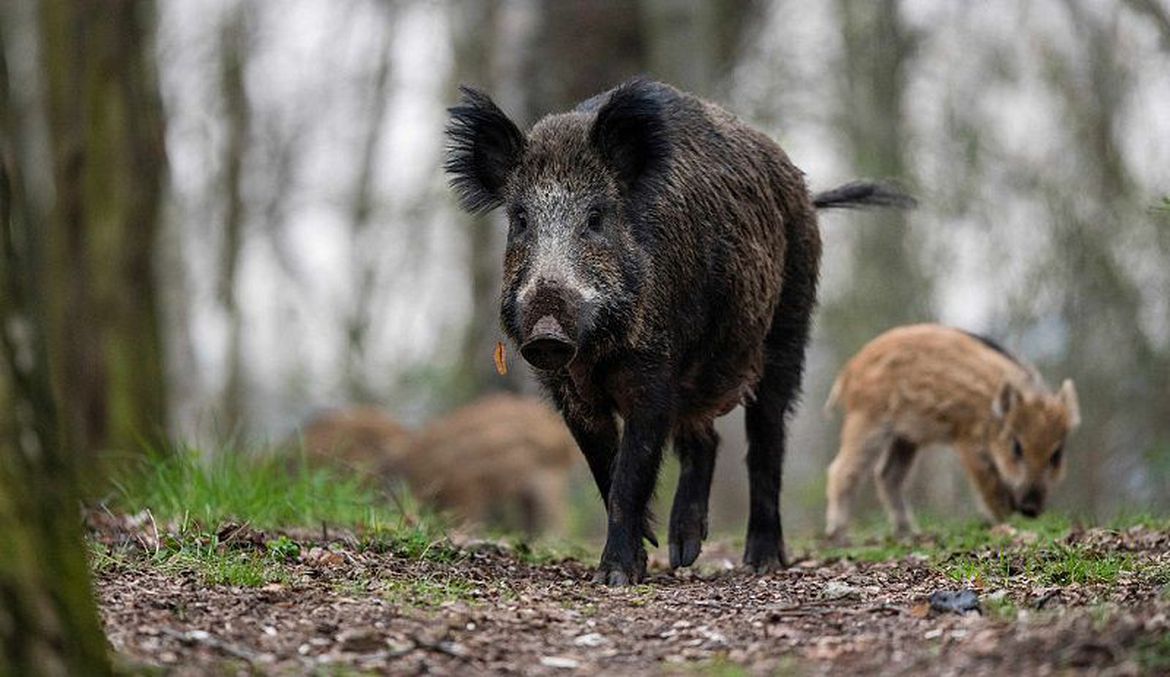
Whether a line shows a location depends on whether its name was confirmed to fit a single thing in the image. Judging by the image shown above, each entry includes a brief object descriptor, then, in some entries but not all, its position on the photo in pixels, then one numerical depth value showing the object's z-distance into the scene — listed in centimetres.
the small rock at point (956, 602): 1062
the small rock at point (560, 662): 933
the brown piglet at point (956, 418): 2092
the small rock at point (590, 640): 1009
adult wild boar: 1316
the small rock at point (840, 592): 1197
